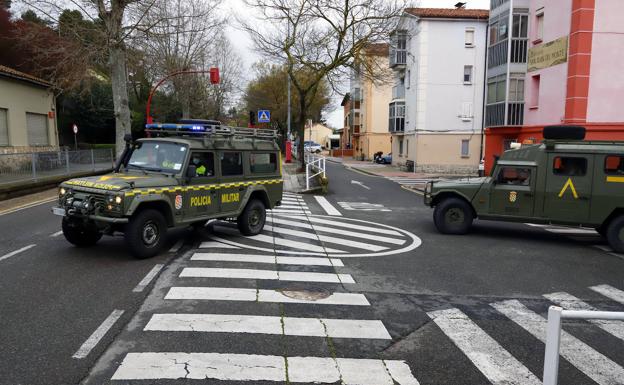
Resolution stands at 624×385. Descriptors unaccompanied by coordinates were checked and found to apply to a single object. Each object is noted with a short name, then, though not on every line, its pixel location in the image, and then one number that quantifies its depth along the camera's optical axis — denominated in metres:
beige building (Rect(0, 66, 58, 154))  24.31
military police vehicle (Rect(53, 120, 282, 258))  8.14
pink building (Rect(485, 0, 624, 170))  20.09
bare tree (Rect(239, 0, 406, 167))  25.77
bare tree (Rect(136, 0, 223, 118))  36.50
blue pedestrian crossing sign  26.44
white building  34.62
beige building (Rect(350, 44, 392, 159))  55.50
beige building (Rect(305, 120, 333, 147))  122.38
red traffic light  28.04
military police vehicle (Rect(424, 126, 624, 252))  10.72
